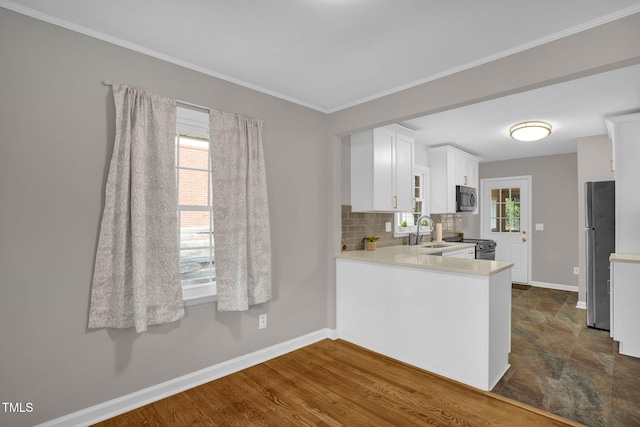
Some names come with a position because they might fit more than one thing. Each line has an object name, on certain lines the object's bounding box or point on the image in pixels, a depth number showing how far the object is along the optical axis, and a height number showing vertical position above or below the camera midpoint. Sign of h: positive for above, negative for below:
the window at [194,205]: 2.62 +0.09
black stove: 5.23 -0.49
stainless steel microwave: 5.42 +0.30
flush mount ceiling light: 4.04 +1.07
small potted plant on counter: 3.96 -0.32
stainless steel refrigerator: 3.84 -0.37
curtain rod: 2.53 +0.87
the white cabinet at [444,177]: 5.21 +0.64
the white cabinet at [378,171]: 3.80 +0.55
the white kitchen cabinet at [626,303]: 3.09 -0.83
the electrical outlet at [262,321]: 2.97 -0.95
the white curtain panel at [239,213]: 2.64 +0.03
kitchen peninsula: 2.49 -0.81
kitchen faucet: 4.83 -0.36
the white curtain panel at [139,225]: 2.11 -0.06
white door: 6.30 -0.03
